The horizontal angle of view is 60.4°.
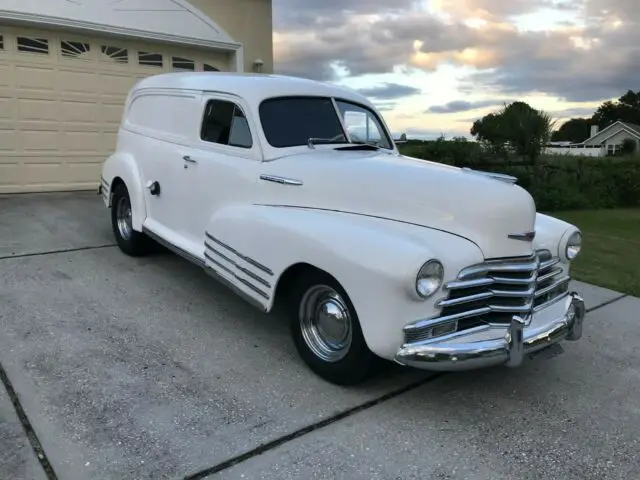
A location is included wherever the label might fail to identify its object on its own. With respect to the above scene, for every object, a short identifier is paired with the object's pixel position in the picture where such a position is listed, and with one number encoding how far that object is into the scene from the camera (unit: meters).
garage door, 9.31
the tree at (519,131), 13.01
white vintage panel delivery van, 2.98
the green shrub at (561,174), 12.60
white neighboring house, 42.00
